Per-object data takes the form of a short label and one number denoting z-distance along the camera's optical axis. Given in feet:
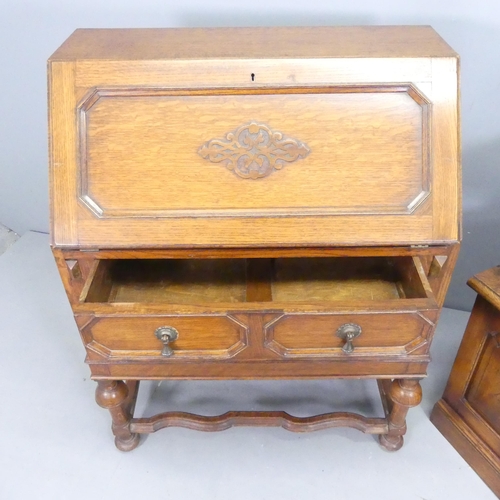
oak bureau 3.17
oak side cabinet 3.95
